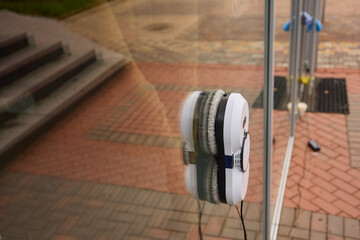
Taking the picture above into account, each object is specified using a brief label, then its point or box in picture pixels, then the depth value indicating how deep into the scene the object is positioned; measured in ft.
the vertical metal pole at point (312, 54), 18.16
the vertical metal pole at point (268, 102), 7.04
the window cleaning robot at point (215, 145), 3.91
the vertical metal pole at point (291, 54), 13.32
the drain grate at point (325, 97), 14.24
